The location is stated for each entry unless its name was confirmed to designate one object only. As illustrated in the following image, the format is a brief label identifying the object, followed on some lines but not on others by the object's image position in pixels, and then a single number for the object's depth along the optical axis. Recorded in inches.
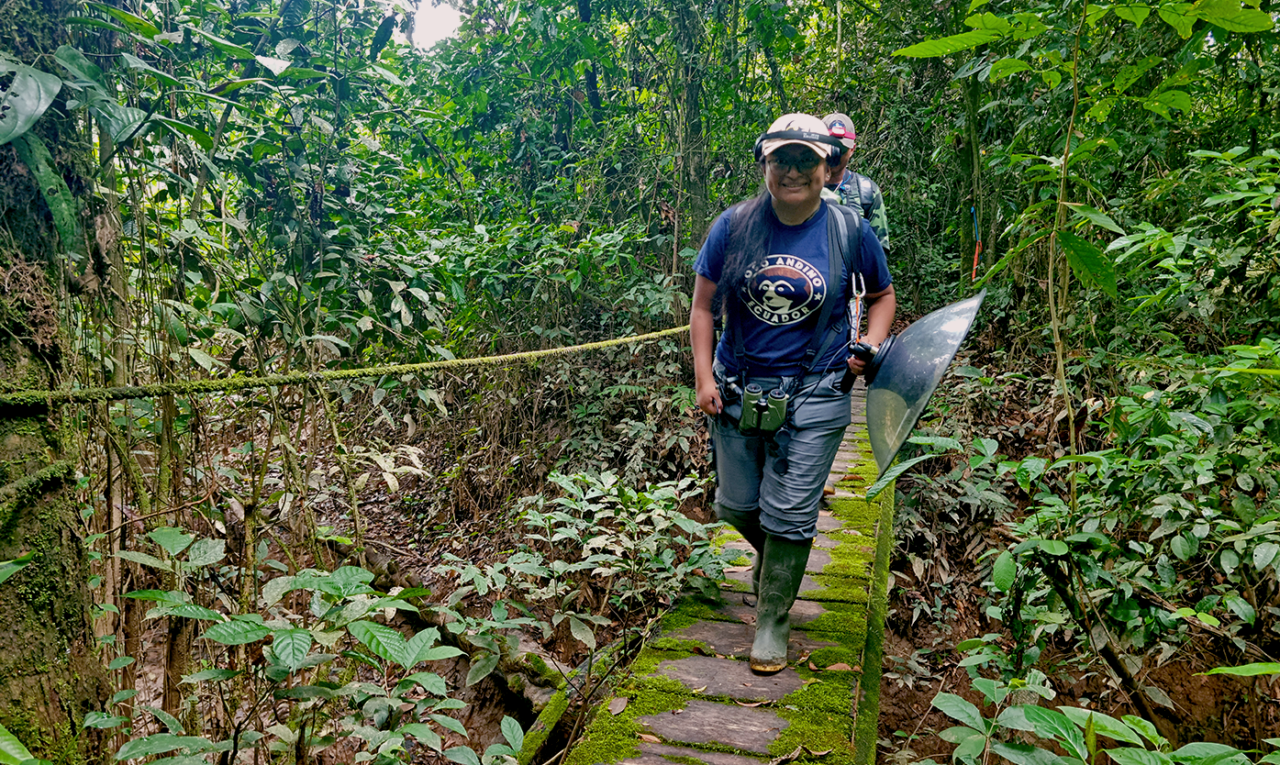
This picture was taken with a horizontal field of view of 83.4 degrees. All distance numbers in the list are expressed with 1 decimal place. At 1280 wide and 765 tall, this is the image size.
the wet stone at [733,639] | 101.8
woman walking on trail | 96.3
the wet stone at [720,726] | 82.4
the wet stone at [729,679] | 91.7
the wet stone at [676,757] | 78.8
